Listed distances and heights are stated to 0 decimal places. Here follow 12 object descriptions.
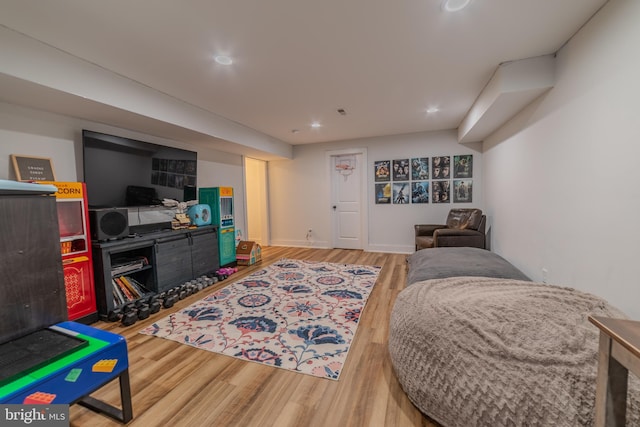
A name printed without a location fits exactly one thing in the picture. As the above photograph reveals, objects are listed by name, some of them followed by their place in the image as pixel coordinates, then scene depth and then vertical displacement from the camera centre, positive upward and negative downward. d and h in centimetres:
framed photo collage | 480 +37
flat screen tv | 273 +42
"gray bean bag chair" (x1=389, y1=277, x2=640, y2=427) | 102 -73
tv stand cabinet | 253 -65
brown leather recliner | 362 -49
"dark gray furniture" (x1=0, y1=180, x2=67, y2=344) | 123 -28
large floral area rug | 194 -112
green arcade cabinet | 406 -21
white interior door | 553 +3
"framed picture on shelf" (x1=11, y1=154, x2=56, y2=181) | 225 +35
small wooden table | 73 -54
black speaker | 257 -18
